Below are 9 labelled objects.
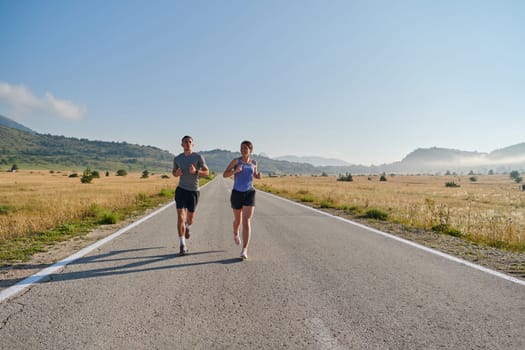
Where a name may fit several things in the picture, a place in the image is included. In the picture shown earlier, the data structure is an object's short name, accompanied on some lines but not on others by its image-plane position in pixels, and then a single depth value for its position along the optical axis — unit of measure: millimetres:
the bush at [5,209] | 14871
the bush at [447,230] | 8758
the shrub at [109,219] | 10070
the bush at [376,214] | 11756
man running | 6227
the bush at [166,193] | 23005
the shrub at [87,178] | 50994
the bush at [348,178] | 90825
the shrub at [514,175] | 108669
